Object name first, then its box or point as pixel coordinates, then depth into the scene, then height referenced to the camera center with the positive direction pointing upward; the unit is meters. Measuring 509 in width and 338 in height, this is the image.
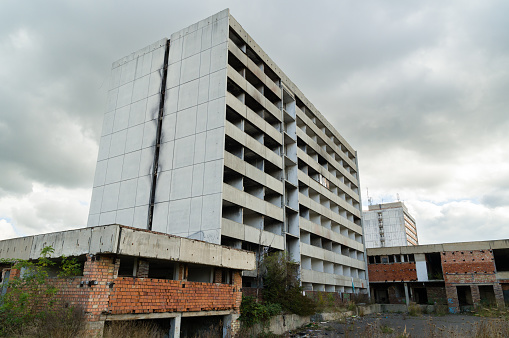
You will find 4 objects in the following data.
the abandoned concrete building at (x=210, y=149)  26.16 +10.97
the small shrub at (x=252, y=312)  17.92 -0.98
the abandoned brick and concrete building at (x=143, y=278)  11.53 +0.45
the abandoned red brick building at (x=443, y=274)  37.59 +2.05
